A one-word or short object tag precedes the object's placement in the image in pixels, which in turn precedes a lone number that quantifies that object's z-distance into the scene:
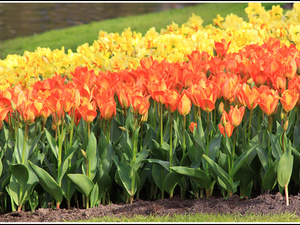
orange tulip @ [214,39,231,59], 9.25
